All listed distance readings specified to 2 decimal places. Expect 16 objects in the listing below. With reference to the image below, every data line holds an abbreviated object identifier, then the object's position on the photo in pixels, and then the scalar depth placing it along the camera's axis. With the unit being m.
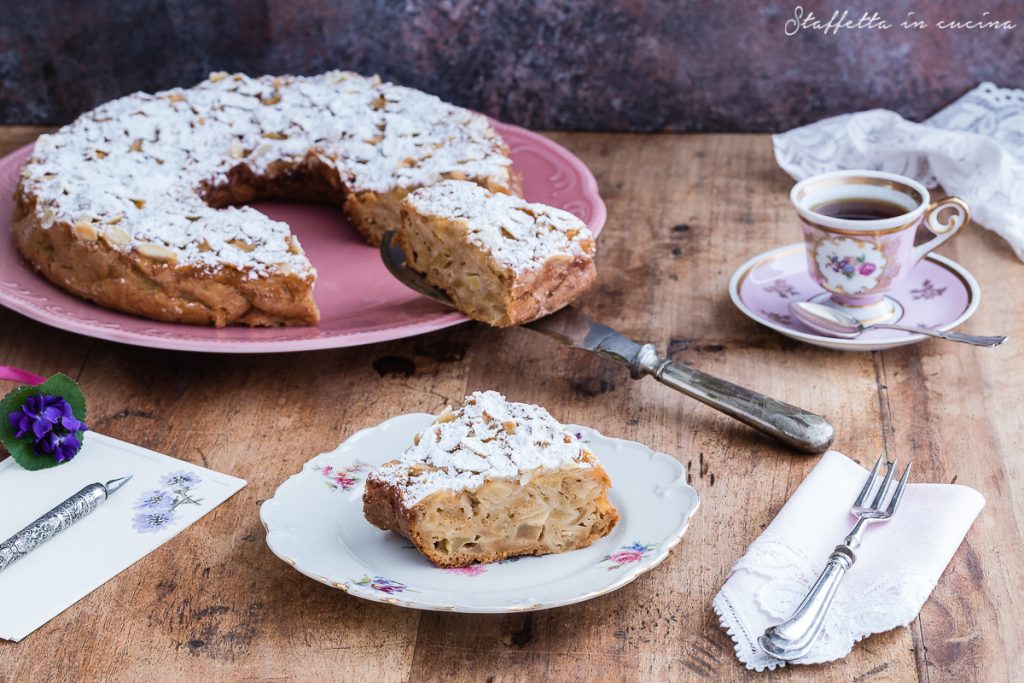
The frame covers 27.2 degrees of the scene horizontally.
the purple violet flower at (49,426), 1.00
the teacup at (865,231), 1.08
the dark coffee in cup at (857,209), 1.11
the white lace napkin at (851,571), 0.90
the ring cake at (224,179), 1.09
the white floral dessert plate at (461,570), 0.90
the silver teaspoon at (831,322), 1.08
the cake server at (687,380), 1.01
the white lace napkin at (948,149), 1.24
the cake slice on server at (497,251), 1.08
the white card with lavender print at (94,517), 0.93
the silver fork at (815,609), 0.89
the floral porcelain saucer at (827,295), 1.09
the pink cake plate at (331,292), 1.07
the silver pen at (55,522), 0.94
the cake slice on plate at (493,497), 0.91
